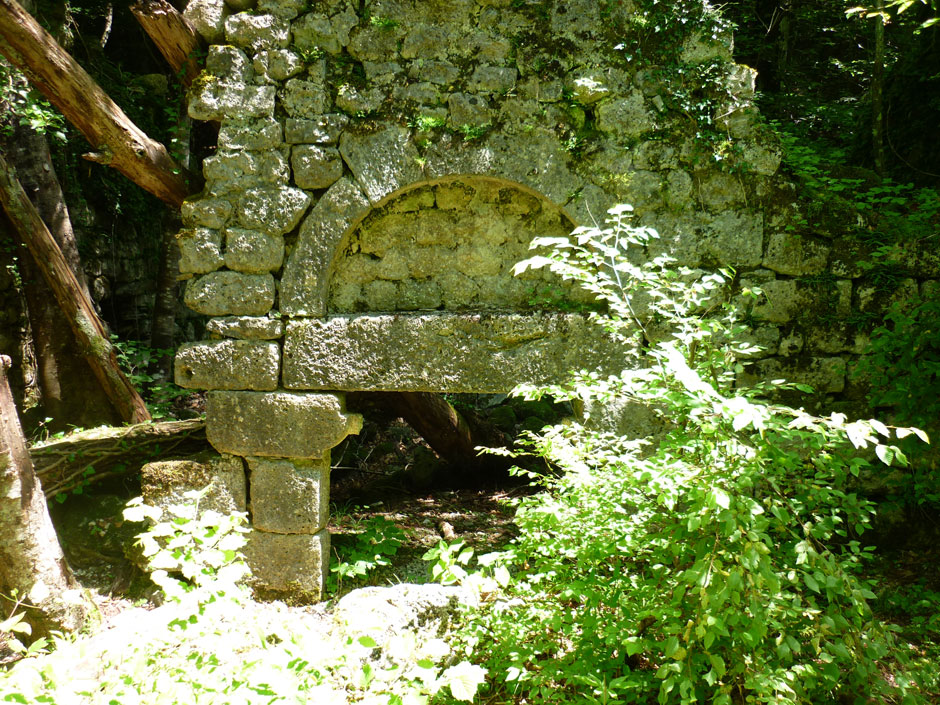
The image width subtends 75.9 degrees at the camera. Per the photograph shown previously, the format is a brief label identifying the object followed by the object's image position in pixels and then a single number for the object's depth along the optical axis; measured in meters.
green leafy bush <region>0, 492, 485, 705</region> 1.39
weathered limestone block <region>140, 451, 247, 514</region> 3.40
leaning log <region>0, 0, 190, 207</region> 3.21
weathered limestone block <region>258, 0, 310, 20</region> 3.25
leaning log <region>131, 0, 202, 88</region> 3.20
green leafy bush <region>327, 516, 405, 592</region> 3.53
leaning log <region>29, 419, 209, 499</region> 3.94
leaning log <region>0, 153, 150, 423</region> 4.45
